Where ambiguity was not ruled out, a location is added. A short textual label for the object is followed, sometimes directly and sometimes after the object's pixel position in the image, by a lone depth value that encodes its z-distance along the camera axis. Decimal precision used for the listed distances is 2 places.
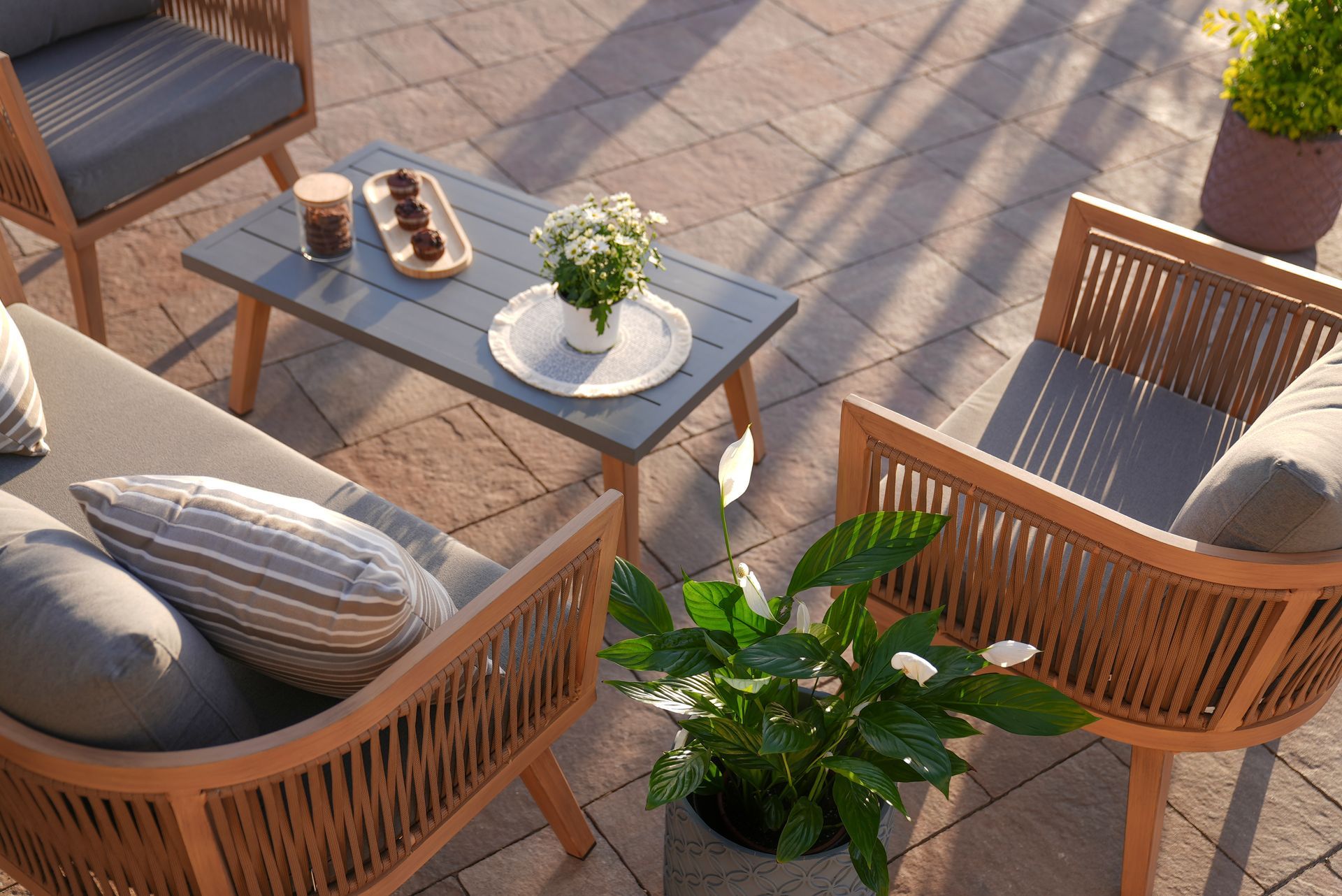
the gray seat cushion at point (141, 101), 2.85
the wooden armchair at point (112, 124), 2.73
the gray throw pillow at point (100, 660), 1.35
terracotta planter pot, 3.49
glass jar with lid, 2.56
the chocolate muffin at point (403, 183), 2.75
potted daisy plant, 2.32
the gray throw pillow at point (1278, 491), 1.62
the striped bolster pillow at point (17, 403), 2.06
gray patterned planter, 1.65
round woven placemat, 2.38
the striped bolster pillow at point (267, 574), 1.48
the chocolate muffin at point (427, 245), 2.60
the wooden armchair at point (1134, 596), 1.72
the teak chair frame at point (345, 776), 1.40
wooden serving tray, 2.61
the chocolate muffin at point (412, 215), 2.68
